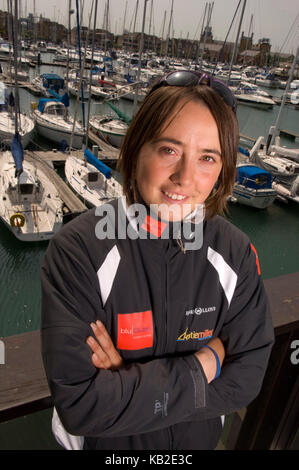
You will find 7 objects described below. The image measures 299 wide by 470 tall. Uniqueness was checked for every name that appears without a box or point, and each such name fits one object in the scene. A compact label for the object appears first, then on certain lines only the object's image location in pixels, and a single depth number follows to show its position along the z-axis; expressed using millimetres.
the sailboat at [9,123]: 18109
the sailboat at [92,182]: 12969
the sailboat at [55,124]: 19297
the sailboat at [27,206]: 11070
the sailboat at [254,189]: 16328
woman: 1153
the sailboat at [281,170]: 18047
